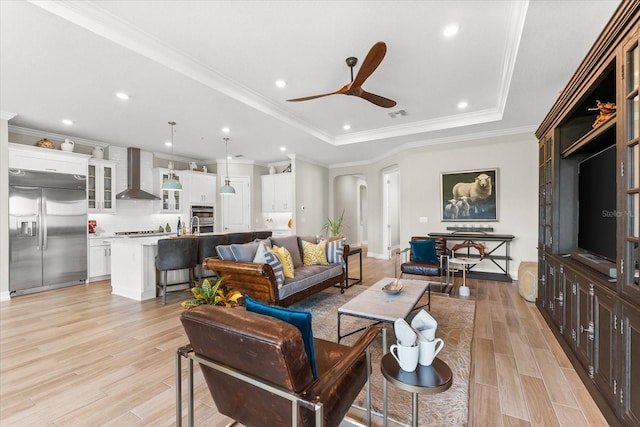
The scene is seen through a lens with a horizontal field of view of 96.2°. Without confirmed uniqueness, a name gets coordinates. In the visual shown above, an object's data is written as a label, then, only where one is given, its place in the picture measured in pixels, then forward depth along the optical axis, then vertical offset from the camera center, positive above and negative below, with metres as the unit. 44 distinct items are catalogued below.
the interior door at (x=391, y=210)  8.36 +0.08
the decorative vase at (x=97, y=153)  5.91 +1.26
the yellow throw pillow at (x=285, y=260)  3.60 -0.60
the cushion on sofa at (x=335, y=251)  4.51 -0.60
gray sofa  3.18 -0.78
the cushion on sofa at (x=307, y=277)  3.37 -0.85
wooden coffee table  2.41 -0.85
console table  5.23 -0.75
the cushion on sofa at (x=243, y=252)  3.48 -0.48
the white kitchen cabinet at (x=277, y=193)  7.68 +0.56
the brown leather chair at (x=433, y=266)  4.39 -0.84
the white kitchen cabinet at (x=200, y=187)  7.30 +0.68
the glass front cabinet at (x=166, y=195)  6.91 +0.46
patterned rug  1.79 -1.25
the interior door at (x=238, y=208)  7.79 +0.14
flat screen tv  2.12 +0.06
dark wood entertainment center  1.53 -0.15
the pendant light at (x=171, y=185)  4.95 +0.50
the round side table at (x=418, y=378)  1.29 -0.78
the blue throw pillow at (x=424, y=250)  4.73 -0.64
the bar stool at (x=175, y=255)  4.12 -0.62
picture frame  5.56 +0.34
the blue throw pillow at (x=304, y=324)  1.23 -0.47
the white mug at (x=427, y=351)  1.41 -0.69
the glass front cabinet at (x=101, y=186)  5.83 +0.58
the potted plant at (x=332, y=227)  7.96 -0.39
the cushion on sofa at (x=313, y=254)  4.38 -0.64
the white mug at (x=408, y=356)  1.38 -0.70
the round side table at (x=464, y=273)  4.32 -0.94
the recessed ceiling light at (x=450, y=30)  2.65 +1.72
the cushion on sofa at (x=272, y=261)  3.25 -0.54
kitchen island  4.34 -0.85
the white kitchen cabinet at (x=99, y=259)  5.58 -0.90
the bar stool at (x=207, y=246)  4.65 -0.54
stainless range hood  6.45 +0.91
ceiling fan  2.38 +1.31
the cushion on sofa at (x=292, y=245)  4.15 -0.48
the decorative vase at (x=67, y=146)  5.33 +1.28
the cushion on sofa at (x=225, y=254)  3.51 -0.50
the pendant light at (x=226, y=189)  5.88 +0.50
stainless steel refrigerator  4.59 -0.27
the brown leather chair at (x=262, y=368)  1.04 -0.64
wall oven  7.42 -0.07
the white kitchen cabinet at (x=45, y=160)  4.64 +0.95
